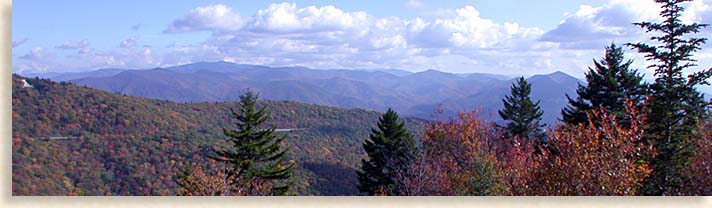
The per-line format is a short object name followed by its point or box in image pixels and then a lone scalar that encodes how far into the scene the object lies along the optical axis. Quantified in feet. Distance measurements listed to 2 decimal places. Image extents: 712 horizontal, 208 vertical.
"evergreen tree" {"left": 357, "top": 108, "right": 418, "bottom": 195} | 37.83
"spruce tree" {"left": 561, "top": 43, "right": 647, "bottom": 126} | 30.94
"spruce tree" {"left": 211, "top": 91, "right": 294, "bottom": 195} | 38.83
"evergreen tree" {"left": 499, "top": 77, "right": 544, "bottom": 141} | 50.26
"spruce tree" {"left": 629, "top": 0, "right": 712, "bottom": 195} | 23.71
